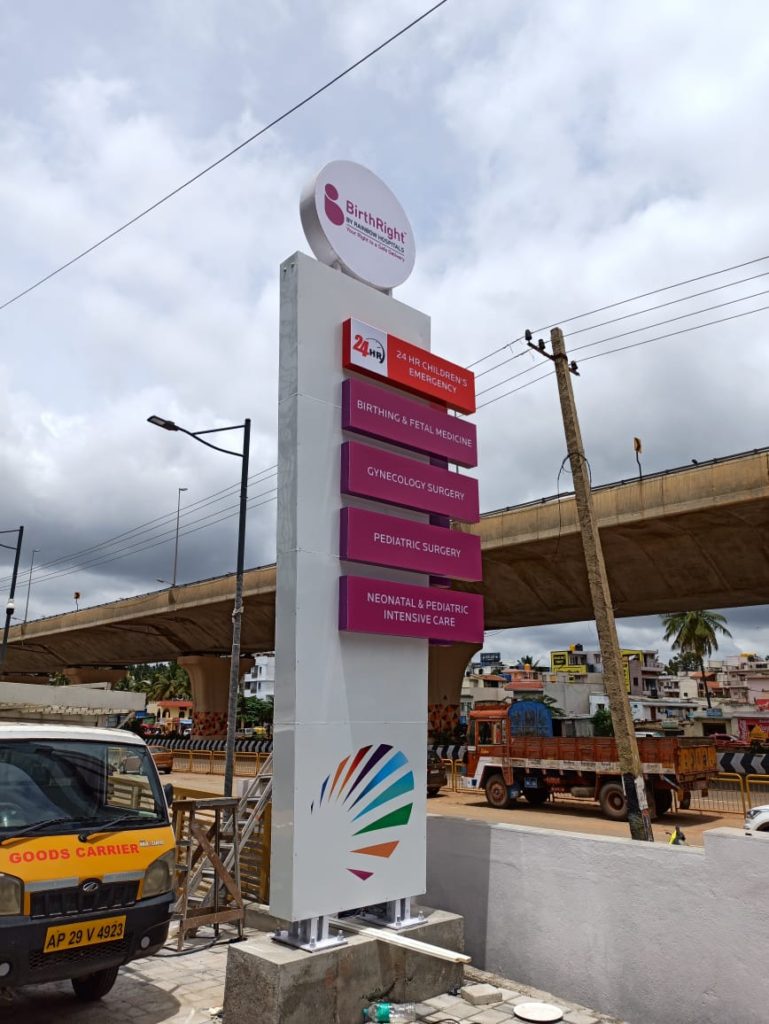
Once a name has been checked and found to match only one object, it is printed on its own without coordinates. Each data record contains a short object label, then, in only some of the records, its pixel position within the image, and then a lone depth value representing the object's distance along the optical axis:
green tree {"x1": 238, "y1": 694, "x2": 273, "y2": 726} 105.91
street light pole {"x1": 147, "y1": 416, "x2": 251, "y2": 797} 18.14
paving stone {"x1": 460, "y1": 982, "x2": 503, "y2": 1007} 7.35
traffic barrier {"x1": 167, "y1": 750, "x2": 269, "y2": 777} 38.72
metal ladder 10.16
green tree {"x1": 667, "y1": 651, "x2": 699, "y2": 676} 164.25
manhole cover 6.89
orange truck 20.94
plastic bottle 6.89
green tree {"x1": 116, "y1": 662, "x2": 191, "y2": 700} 126.56
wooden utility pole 11.09
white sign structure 7.21
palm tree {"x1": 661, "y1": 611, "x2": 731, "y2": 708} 81.50
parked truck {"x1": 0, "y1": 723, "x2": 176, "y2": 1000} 6.03
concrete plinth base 6.54
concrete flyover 23.62
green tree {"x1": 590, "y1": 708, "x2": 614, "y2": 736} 42.72
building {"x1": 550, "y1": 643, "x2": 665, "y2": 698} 120.50
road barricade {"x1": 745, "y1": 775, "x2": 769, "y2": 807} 22.98
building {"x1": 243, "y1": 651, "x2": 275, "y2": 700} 145.50
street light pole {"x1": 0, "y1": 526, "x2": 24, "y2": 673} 29.37
